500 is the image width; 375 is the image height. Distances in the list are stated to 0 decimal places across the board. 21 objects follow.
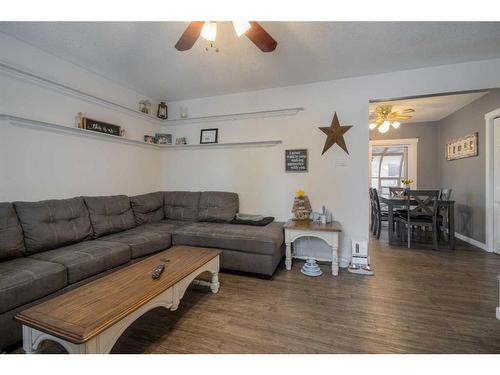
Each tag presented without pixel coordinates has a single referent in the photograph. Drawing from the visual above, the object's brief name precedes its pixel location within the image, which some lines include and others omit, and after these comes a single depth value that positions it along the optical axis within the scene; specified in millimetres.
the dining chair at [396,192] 4591
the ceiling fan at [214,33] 1591
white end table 2596
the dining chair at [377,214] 4340
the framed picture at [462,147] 3830
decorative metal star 2980
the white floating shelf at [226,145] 3324
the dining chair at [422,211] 3625
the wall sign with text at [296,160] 3166
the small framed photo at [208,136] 3631
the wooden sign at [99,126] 2660
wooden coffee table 1048
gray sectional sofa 1548
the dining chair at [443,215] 3805
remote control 1584
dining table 3604
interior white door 3307
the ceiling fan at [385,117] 3942
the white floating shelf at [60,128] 2112
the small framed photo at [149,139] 3625
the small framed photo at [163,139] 3840
